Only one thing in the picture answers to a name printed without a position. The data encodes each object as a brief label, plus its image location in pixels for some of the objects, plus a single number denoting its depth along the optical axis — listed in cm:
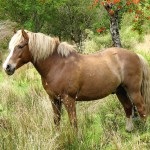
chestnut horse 876
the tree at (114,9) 1193
